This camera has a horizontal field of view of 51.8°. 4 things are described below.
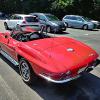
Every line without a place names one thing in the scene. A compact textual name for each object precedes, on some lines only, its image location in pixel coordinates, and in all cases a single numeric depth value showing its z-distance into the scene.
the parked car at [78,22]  9.69
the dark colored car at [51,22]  8.27
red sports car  2.29
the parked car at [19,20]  7.77
